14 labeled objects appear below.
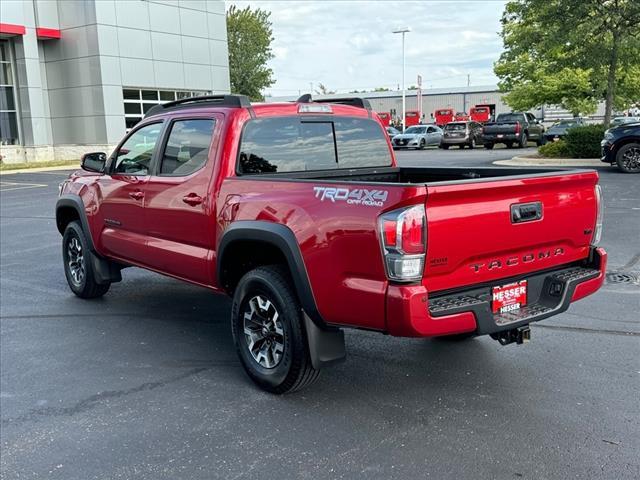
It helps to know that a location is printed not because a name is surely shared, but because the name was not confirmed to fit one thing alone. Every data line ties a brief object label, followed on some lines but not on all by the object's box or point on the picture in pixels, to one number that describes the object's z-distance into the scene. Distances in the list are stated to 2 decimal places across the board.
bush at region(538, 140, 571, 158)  21.67
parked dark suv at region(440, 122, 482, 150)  35.31
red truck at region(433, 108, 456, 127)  59.62
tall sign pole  51.91
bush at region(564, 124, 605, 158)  20.73
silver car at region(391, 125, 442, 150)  37.31
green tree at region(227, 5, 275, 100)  56.41
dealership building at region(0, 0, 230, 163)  30.92
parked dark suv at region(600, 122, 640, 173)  16.45
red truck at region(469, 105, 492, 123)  53.75
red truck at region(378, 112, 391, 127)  59.68
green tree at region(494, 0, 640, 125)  19.44
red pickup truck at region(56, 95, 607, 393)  3.46
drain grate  6.86
